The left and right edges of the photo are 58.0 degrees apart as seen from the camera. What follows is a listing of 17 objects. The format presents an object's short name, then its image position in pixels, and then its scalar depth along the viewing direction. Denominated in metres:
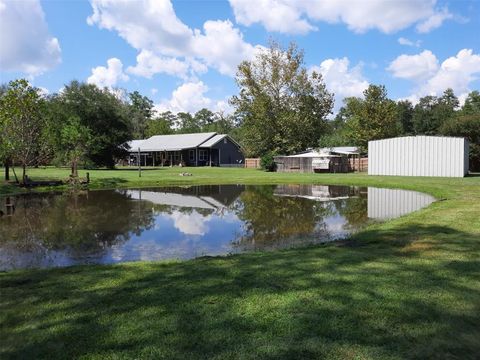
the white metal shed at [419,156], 31.58
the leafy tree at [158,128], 80.88
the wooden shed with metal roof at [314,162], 39.62
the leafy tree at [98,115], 44.53
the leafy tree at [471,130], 41.09
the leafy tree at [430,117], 65.75
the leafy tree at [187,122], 102.03
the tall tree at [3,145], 20.62
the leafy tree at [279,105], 46.44
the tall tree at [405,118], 76.00
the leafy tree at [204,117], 110.00
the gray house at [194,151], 57.34
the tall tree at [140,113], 87.94
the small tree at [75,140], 24.31
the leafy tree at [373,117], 48.03
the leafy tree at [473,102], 63.97
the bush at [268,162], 43.12
